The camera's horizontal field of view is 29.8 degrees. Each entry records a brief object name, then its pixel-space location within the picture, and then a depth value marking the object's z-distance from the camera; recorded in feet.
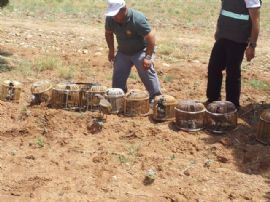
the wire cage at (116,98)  21.73
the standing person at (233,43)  19.97
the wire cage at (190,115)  20.31
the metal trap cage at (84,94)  22.54
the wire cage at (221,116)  20.11
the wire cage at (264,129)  19.03
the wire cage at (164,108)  21.18
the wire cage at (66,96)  22.48
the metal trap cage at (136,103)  21.59
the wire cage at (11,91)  23.22
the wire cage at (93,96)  22.30
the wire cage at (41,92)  23.17
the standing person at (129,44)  21.39
